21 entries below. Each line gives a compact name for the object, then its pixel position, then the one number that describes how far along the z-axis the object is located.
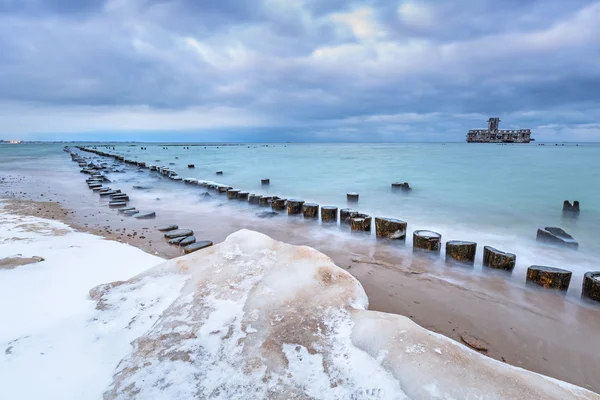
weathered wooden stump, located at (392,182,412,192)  13.07
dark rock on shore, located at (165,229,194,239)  5.93
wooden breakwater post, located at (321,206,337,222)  7.44
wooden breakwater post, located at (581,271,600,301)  3.71
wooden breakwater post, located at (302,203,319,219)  7.85
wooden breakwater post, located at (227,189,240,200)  10.55
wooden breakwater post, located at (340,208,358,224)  7.09
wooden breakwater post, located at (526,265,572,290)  3.98
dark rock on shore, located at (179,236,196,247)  5.46
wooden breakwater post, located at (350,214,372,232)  6.56
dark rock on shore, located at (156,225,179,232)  6.54
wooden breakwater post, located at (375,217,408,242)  5.95
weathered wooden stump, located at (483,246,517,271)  4.54
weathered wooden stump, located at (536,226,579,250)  5.87
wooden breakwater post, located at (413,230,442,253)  5.35
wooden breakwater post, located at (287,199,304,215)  8.18
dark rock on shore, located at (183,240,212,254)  5.02
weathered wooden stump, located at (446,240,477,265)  4.88
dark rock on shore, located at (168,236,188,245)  5.57
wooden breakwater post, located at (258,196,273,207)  9.32
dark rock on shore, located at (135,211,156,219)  7.65
